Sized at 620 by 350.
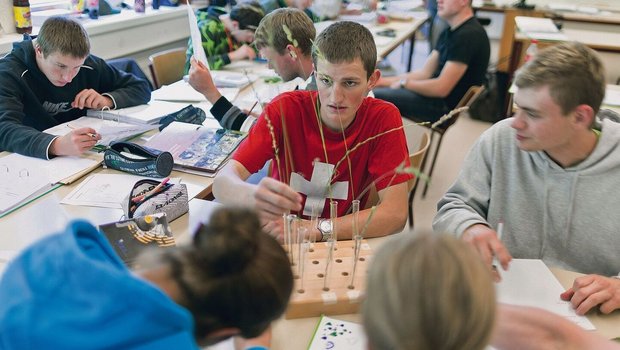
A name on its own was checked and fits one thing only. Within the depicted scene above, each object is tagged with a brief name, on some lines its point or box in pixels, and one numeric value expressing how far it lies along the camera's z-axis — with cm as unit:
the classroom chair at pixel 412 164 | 180
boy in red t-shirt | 165
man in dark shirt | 341
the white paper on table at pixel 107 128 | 212
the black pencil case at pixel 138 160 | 184
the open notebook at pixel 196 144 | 194
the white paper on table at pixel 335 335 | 110
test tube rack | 118
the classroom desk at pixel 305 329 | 111
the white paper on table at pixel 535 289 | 122
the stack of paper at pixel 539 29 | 365
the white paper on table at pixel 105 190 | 167
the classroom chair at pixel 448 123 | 301
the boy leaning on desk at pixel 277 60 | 222
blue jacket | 67
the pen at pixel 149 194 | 155
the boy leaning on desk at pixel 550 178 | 142
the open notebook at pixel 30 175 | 165
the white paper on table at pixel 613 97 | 275
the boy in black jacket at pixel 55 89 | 196
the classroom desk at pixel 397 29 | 412
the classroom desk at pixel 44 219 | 147
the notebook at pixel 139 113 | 235
